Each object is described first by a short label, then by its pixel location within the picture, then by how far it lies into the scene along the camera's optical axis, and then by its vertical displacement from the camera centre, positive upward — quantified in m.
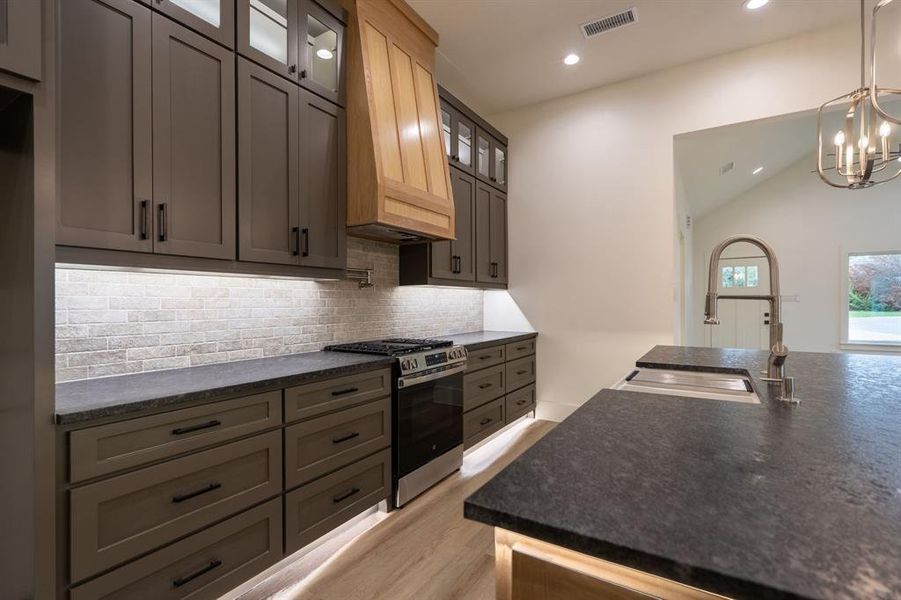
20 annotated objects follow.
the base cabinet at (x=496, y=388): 3.38 -0.77
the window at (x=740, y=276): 7.24 +0.40
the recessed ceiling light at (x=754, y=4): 2.92 +2.03
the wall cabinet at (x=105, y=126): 1.50 +0.65
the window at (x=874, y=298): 6.26 +0.01
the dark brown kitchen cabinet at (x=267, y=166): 2.06 +0.69
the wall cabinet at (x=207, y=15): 1.79 +1.25
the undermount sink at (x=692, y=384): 1.52 -0.34
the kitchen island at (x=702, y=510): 0.50 -0.31
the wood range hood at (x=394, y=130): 2.58 +1.12
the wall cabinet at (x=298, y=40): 2.12 +1.40
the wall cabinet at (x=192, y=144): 1.75 +0.69
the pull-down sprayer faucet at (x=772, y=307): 1.49 -0.03
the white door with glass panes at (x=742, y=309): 7.16 -0.17
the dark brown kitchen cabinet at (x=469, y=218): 3.49 +0.80
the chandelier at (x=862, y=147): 2.15 +0.83
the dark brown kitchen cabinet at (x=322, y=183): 2.38 +0.69
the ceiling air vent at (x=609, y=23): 3.07 +2.05
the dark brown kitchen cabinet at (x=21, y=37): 1.14 +0.72
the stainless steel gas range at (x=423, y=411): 2.55 -0.71
